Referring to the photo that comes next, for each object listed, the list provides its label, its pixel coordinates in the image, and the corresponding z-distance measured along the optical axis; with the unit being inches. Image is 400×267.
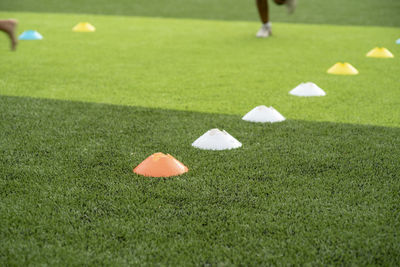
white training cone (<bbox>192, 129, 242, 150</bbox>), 249.8
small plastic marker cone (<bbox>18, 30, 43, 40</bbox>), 624.4
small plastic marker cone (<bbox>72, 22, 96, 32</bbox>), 709.9
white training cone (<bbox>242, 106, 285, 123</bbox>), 294.5
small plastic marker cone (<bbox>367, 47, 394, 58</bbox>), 520.7
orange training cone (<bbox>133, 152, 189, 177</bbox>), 217.9
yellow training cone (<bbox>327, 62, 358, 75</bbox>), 438.3
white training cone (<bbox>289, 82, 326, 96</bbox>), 363.9
